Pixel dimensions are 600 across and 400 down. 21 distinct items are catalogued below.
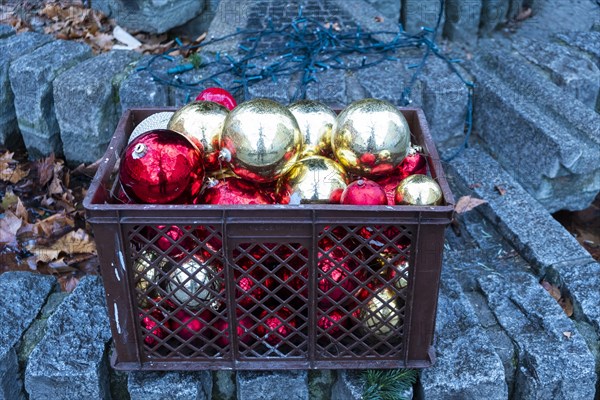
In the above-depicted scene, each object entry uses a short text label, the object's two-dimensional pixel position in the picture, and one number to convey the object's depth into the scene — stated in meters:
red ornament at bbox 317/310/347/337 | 1.48
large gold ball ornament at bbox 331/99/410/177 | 1.50
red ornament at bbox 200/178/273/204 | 1.46
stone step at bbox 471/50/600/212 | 2.39
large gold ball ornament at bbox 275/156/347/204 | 1.46
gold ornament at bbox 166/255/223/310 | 1.41
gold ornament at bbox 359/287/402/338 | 1.47
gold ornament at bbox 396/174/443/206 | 1.42
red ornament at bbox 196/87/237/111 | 1.85
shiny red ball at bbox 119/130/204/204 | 1.38
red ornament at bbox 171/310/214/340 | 1.47
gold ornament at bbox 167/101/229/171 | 1.58
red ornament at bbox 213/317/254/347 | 1.50
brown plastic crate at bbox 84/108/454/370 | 1.34
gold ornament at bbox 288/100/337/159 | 1.66
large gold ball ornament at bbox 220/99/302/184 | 1.43
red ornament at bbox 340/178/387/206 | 1.40
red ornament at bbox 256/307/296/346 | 1.48
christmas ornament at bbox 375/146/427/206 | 1.64
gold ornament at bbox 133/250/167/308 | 1.40
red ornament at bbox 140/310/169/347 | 1.47
